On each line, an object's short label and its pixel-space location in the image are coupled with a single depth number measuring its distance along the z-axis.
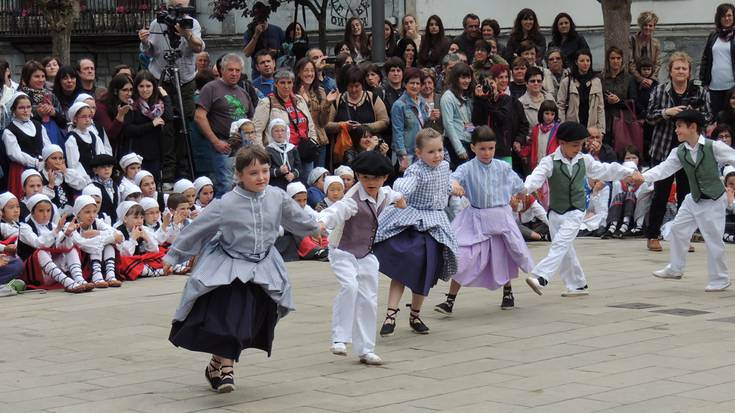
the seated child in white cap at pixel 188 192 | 14.80
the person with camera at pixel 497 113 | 16.95
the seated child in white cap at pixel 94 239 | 13.34
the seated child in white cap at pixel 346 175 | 15.98
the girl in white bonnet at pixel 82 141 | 14.48
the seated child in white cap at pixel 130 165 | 14.84
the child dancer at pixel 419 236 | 10.45
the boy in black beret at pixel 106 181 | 14.26
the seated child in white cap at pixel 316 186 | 15.80
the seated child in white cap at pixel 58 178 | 14.03
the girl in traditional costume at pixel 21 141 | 14.18
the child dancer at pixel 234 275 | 8.41
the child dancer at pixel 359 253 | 9.46
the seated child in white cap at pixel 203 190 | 15.22
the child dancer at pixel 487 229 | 11.52
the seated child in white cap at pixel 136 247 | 13.90
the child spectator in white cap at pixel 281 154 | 15.36
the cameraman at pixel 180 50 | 16.34
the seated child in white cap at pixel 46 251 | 13.20
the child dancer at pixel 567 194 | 12.04
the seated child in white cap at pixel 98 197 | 13.97
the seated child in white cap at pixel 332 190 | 15.47
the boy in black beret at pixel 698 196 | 12.37
